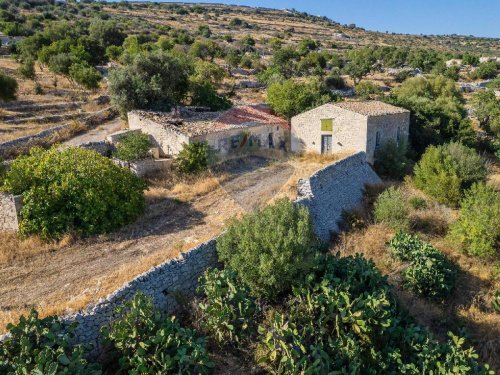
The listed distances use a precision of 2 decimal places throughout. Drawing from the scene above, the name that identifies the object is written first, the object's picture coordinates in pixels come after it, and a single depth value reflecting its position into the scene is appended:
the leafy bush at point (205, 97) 28.70
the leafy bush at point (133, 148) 18.61
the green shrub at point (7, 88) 25.83
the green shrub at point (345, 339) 7.99
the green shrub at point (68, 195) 12.67
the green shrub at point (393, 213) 15.22
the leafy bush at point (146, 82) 24.81
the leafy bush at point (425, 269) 12.30
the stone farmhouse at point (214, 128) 20.94
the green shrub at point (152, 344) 7.06
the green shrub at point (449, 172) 18.25
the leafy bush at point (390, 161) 21.70
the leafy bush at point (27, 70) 31.19
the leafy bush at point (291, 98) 27.50
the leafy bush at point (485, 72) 62.41
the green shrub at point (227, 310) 8.44
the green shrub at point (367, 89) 41.17
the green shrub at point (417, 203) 17.52
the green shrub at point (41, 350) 6.32
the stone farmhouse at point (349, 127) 21.34
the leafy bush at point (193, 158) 19.00
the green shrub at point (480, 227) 14.12
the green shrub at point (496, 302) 11.91
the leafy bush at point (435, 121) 26.47
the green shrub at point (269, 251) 9.29
